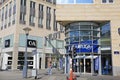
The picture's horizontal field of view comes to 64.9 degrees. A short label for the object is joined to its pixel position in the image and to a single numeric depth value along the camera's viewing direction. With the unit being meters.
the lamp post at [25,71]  9.74
